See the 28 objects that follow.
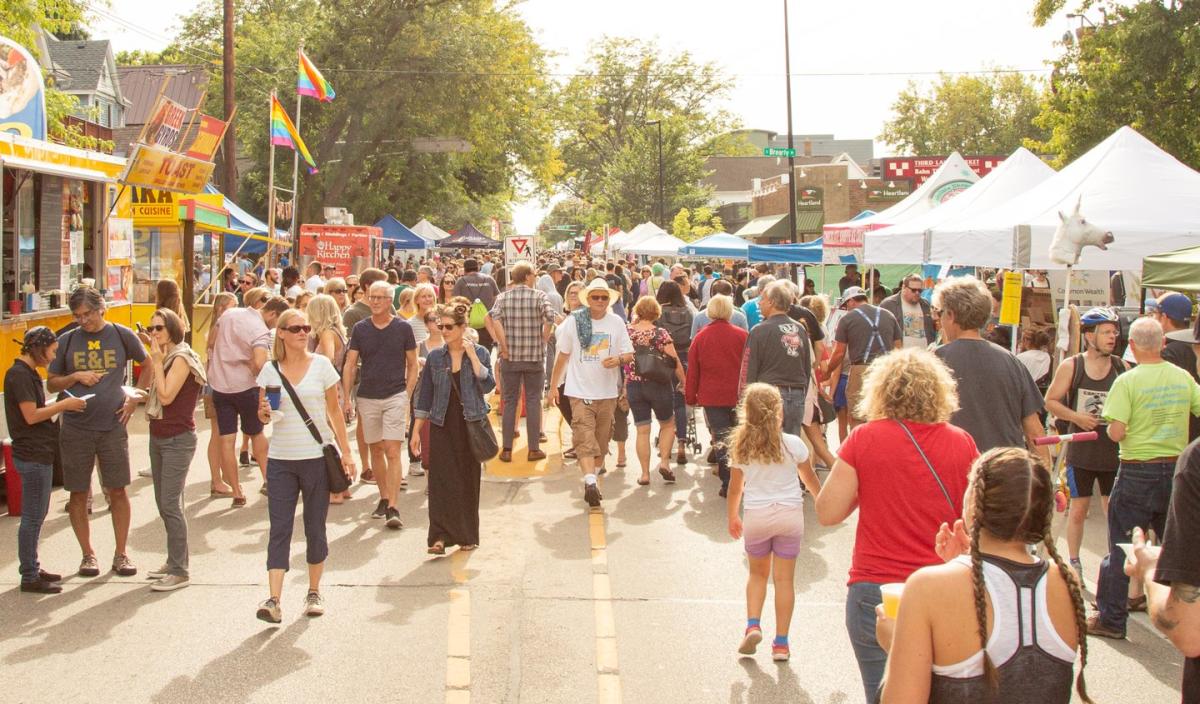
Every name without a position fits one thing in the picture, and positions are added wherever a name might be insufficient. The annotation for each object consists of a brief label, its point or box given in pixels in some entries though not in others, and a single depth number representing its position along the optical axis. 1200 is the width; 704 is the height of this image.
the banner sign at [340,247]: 25.17
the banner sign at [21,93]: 13.16
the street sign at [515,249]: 20.25
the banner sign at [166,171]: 12.46
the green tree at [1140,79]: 26.00
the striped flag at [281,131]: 23.73
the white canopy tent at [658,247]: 34.47
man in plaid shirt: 11.38
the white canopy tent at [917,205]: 19.56
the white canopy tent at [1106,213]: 11.34
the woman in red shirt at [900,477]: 4.07
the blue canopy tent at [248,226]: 22.48
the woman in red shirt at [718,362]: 10.02
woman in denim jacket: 8.09
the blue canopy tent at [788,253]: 24.92
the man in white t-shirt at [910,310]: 13.83
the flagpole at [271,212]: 21.03
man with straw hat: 10.17
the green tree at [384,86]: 37.88
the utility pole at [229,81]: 22.00
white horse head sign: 10.55
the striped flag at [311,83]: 25.78
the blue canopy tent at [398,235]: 35.81
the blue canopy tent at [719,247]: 30.69
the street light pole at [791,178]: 32.09
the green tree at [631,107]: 78.94
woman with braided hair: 2.80
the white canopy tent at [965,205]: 15.20
